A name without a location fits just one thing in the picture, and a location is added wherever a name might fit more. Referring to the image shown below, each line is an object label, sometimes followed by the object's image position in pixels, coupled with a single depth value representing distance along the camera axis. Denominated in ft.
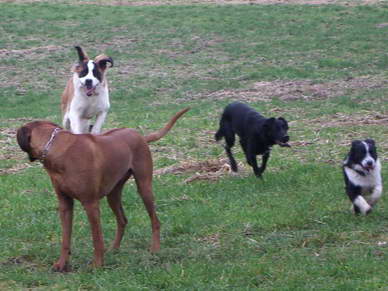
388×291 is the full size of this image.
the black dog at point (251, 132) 64.80
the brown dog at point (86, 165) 42.24
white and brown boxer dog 71.51
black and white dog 51.70
